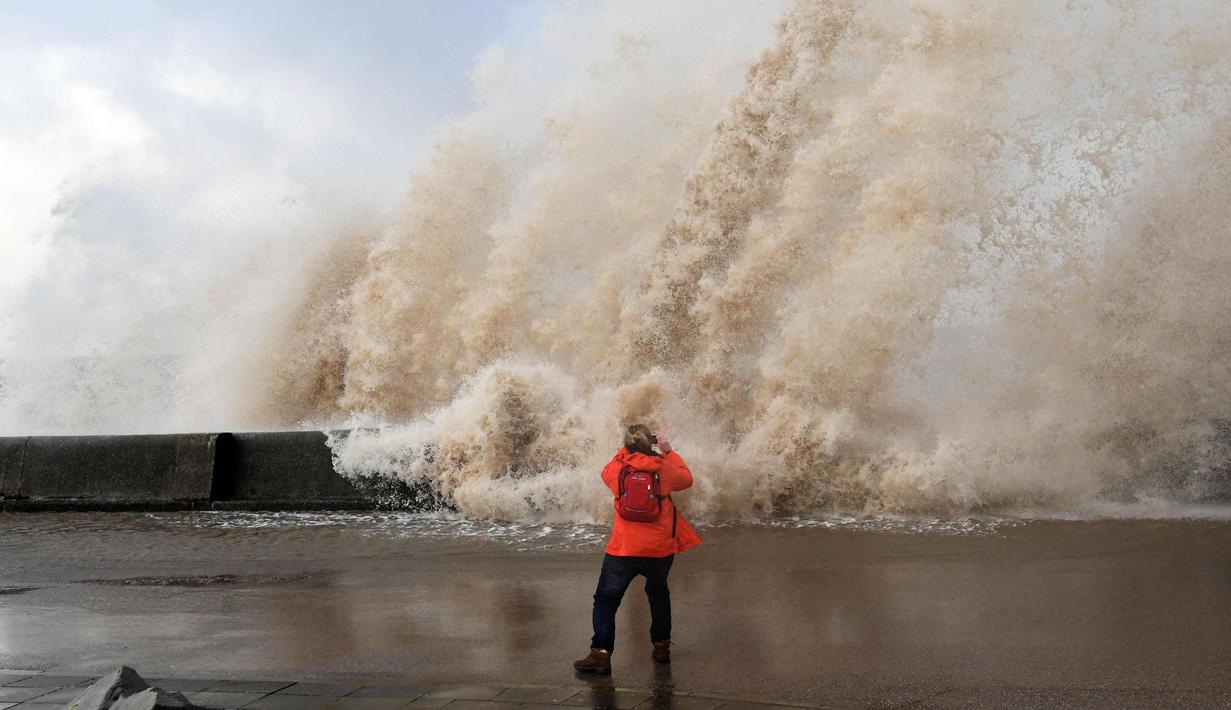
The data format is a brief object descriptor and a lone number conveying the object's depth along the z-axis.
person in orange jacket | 5.23
